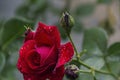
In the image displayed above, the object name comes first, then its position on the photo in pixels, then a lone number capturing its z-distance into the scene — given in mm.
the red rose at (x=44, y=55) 582
